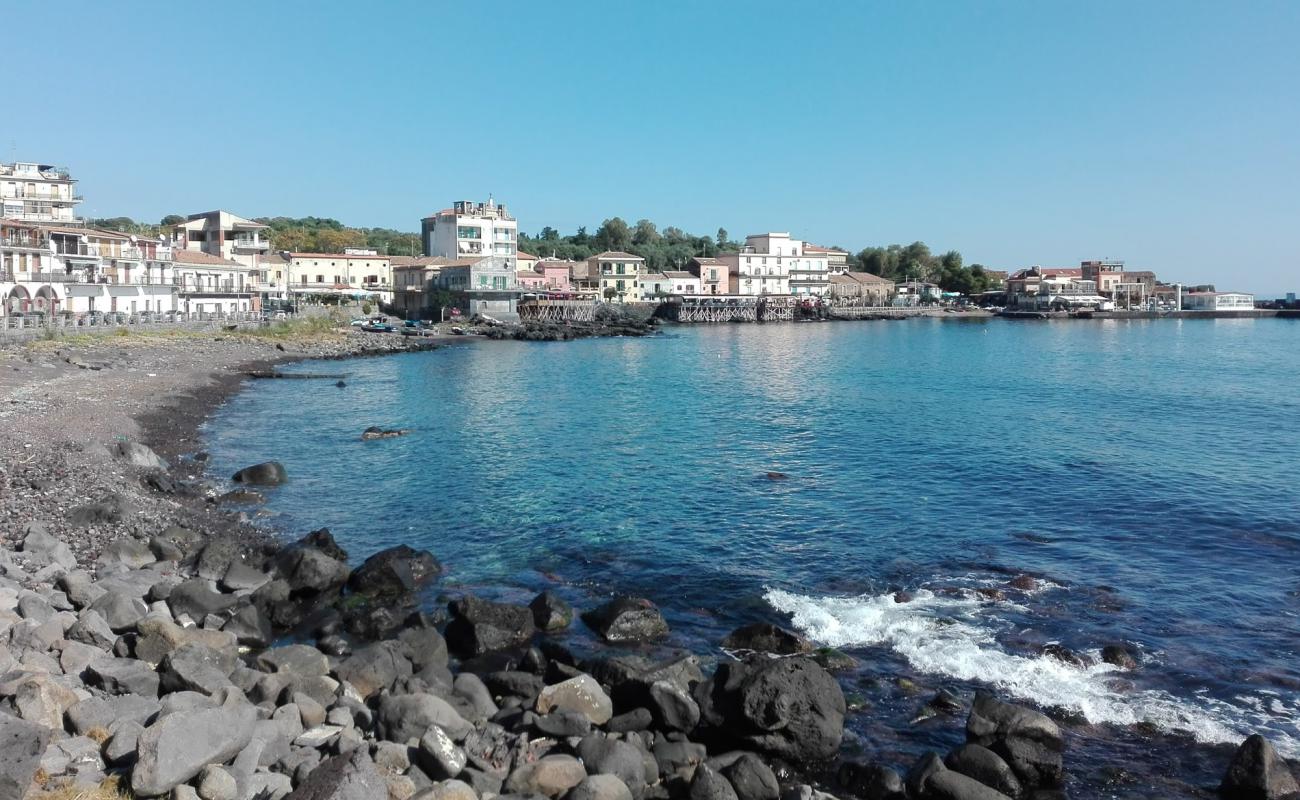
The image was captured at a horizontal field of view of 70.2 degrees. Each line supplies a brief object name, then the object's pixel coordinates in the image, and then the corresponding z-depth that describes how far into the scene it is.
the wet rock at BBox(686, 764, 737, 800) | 9.73
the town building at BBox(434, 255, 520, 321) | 95.62
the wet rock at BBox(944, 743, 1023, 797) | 10.64
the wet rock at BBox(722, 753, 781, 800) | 10.10
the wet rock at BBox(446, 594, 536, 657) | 14.56
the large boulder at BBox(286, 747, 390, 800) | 8.00
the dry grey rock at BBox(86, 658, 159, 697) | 10.74
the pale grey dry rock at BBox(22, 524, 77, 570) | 15.48
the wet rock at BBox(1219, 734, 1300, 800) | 10.38
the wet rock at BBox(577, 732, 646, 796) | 10.02
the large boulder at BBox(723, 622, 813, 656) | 14.42
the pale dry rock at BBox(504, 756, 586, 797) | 9.60
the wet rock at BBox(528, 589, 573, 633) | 15.46
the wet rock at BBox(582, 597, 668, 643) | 15.05
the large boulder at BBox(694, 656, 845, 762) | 11.38
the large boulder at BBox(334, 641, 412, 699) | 12.28
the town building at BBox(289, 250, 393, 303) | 98.56
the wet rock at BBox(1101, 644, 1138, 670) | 13.93
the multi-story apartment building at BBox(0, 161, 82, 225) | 77.19
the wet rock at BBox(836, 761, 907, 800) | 10.44
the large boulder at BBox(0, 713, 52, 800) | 7.67
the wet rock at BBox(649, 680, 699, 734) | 11.77
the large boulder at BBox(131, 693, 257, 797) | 8.27
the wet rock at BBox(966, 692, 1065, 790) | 10.86
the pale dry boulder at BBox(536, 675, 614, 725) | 11.66
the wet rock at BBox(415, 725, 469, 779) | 9.56
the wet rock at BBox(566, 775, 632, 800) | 9.38
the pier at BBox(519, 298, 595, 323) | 104.26
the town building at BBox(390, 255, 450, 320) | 98.44
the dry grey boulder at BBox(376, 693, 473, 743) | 10.41
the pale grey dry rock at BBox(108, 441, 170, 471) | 24.41
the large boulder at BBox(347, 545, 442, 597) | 17.02
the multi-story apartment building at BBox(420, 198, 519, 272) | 102.62
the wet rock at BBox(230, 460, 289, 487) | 25.25
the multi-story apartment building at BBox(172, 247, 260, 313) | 76.75
